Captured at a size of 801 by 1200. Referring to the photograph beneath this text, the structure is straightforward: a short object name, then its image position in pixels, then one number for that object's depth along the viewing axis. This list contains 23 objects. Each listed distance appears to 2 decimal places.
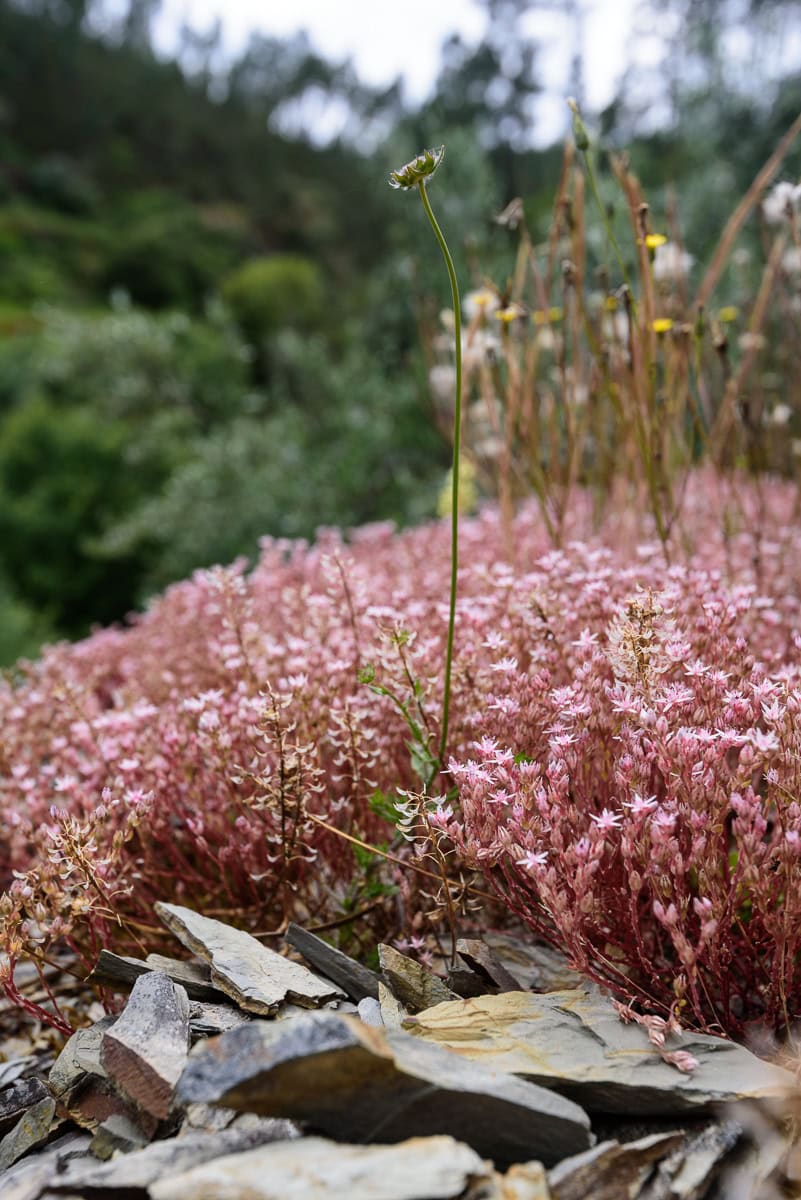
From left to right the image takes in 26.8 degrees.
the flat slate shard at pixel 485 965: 0.65
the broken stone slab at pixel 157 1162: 0.55
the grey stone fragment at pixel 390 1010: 0.62
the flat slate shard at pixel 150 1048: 0.58
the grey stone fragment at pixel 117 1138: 0.59
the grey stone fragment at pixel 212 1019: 0.63
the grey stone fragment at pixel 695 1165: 0.55
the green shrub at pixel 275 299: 16.32
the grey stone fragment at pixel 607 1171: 0.54
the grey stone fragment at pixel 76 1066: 0.62
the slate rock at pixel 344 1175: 0.52
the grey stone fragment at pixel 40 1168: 0.57
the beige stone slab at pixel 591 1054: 0.57
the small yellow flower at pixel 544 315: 0.92
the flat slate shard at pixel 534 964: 0.67
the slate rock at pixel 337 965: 0.65
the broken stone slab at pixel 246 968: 0.63
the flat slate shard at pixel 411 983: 0.65
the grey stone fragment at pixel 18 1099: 0.64
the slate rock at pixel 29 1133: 0.62
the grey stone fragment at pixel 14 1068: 0.68
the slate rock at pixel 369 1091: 0.54
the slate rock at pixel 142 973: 0.66
